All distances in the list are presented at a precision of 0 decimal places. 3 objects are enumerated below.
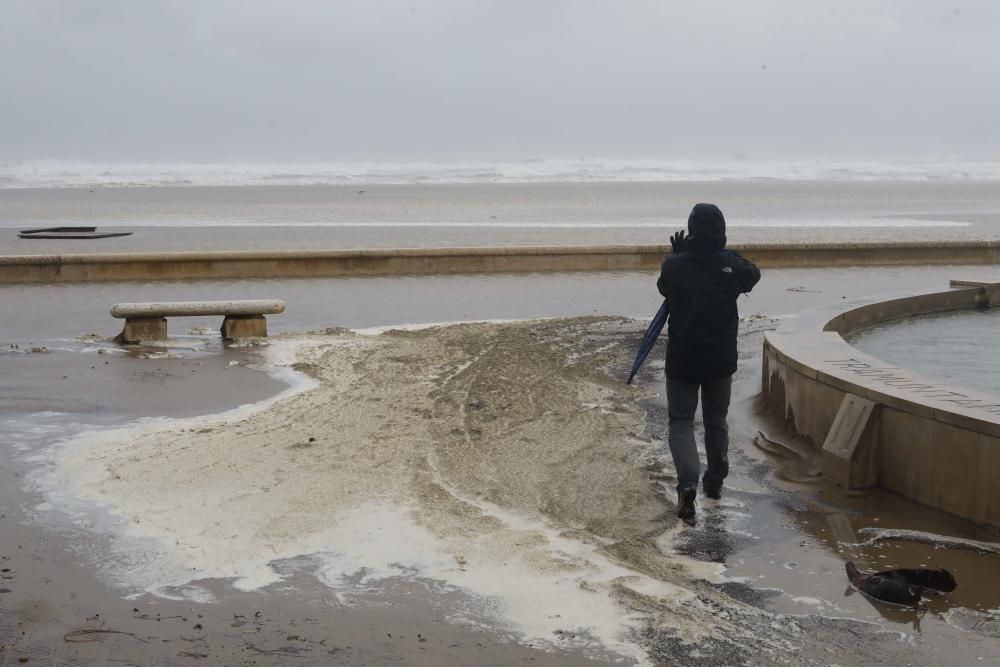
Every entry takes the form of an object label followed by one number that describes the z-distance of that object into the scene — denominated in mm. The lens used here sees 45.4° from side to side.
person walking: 5906
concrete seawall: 19297
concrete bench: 12008
